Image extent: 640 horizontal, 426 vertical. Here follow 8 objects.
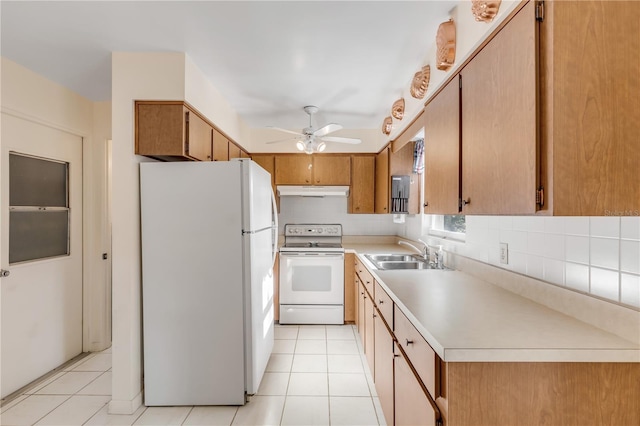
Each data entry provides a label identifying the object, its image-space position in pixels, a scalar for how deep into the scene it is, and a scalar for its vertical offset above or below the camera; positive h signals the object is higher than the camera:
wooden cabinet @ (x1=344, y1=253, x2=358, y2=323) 3.62 -0.91
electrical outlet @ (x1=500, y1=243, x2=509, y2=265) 1.70 -0.23
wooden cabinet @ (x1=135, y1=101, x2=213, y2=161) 2.07 +0.57
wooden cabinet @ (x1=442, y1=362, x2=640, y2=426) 0.98 -0.58
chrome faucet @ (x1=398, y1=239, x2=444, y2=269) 2.46 -0.37
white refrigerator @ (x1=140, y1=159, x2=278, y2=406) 2.10 -0.45
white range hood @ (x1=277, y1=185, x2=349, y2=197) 3.85 +0.27
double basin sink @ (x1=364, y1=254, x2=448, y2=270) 2.66 -0.46
